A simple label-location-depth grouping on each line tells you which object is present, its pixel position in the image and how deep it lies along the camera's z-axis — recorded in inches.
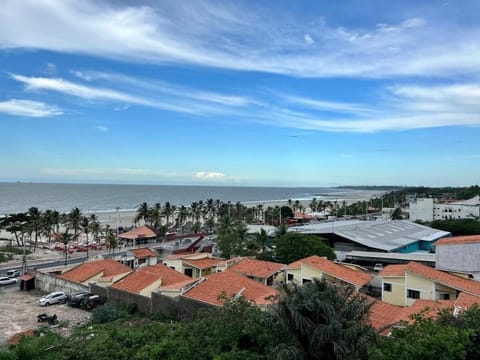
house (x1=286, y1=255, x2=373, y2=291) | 1092.5
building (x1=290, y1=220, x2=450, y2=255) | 1982.0
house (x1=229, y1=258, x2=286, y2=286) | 1228.5
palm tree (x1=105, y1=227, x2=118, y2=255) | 1984.5
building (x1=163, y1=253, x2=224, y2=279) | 1433.3
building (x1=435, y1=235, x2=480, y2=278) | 1097.4
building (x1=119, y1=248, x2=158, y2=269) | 1749.5
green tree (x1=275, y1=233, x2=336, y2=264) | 1507.1
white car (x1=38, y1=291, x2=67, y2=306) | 1205.4
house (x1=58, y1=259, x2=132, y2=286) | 1299.1
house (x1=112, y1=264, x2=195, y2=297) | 1062.3
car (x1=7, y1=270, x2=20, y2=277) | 1666.0
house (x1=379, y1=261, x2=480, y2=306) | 951.0
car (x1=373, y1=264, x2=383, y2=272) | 1538.6
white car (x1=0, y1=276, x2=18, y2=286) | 1513.0
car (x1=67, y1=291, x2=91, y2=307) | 1181.1
